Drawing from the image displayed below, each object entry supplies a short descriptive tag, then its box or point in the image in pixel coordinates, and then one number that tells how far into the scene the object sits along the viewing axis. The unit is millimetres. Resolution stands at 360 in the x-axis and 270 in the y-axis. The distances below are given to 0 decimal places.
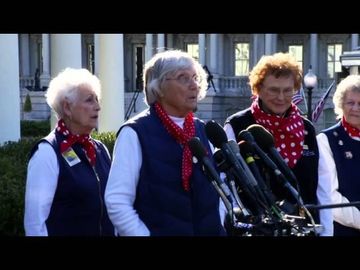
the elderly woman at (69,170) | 7203
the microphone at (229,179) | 5226
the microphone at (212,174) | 5219
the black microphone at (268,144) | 5619
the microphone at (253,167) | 5102
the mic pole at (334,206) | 5002
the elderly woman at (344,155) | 8547
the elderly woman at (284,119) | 8141
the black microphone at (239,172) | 5060
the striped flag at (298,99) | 31297
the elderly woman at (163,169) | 6199
